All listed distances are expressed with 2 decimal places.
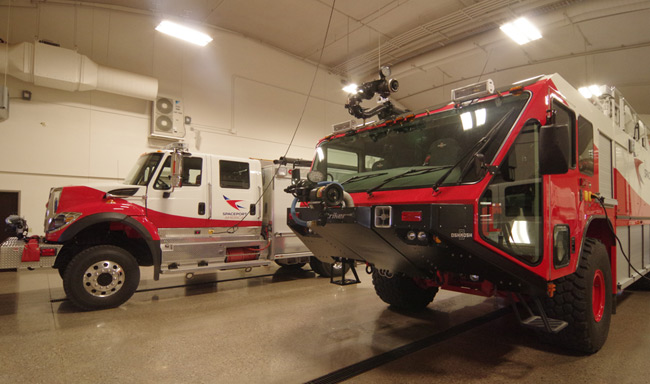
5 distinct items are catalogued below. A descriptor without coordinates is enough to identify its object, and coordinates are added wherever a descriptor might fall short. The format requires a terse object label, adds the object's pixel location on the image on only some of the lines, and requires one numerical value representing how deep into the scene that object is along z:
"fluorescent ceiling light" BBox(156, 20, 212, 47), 7.51
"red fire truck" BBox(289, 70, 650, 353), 2.36
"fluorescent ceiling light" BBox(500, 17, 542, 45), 7.86
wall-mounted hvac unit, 9.20
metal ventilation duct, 7.23
